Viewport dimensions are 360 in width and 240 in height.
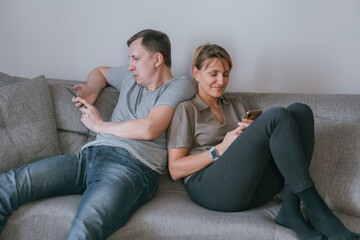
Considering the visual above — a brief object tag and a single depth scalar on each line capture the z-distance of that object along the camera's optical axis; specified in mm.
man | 1628
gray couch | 1644
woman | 1546
